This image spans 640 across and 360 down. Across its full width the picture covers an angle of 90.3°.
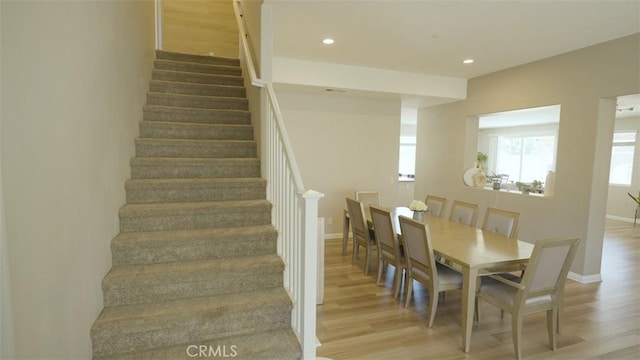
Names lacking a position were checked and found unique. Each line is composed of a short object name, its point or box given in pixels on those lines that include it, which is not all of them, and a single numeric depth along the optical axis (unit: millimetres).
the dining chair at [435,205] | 4504
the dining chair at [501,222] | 3313
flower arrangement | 3773
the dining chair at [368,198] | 5105
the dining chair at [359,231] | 3992
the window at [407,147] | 11072
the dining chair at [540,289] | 2256
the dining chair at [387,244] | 3334
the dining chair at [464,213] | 3918
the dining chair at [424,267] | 2744
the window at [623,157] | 7652
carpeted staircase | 1907
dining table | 2455
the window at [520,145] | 9094
